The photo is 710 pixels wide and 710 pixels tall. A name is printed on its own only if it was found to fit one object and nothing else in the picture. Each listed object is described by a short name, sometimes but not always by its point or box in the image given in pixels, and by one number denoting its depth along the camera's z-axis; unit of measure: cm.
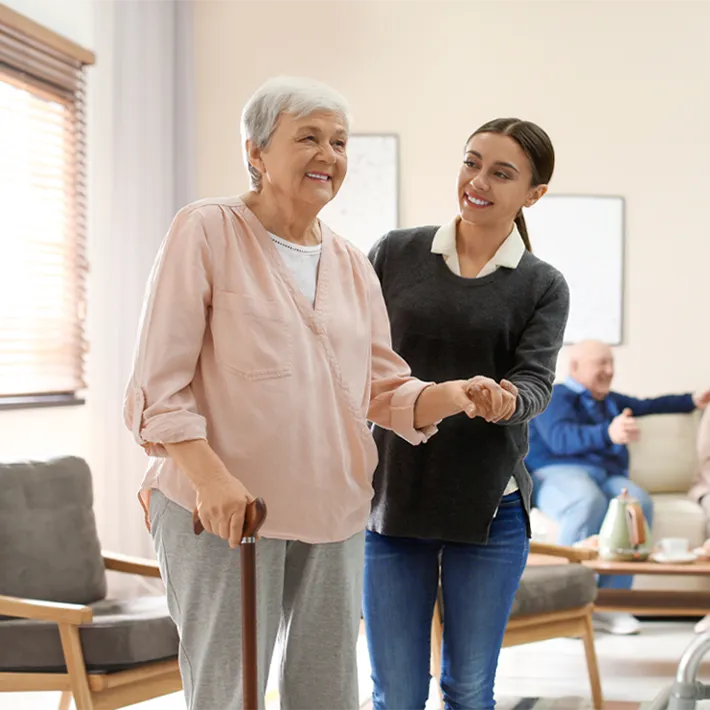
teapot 380
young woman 183
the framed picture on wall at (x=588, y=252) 523
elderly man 454
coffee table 371
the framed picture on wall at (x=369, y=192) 521
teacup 381
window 376
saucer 379
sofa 496
